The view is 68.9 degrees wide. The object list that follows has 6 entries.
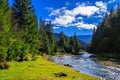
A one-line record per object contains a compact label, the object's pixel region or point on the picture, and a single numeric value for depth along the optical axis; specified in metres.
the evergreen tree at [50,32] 50.38
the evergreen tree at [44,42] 44.10
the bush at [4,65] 13.42
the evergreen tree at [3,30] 15.48
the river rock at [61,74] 12.89
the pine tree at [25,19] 25.19
